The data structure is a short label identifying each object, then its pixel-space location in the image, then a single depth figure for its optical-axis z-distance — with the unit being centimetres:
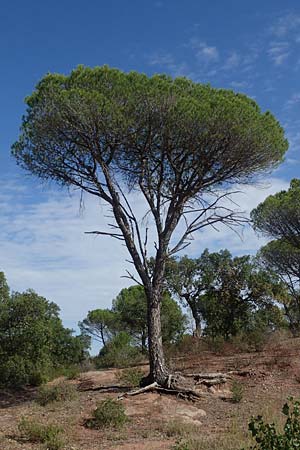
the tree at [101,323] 2792
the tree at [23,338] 1292
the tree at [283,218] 2022
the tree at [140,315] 2491
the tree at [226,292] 2391
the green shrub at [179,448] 564
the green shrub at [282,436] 381
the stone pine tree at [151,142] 1149
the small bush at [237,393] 1088
